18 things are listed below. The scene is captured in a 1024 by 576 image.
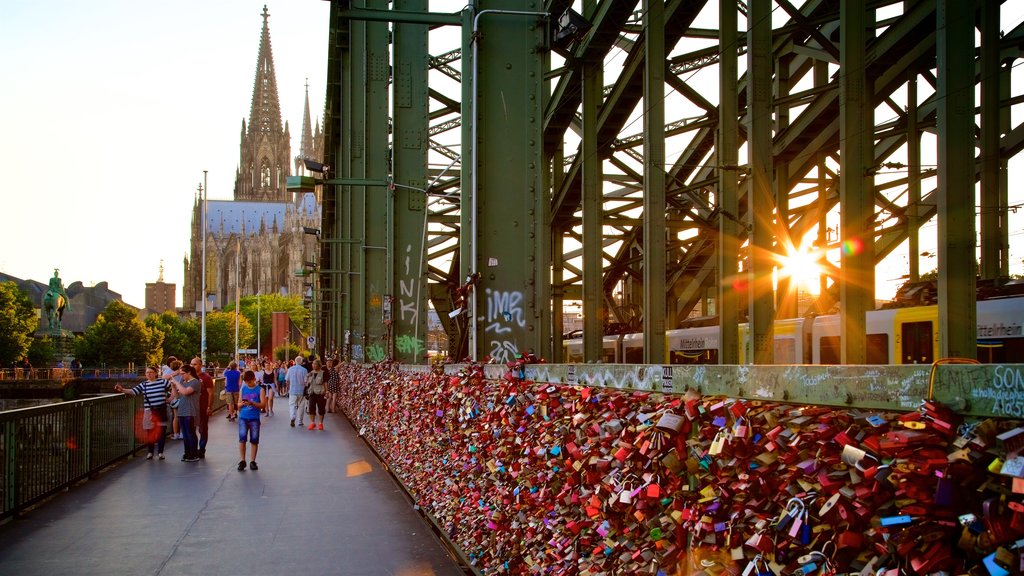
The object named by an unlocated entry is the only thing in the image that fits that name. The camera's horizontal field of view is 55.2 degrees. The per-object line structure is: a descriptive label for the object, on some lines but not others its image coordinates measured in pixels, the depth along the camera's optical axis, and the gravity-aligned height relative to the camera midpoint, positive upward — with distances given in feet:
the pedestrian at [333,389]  108.80 -6.84
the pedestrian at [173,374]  60.68 -2.74
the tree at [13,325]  285.64 +2.16
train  49.06 -0.30
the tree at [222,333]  471.66 -0.65
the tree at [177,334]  425.69 -0.97
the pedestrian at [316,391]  80.79 -4.95
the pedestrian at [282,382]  149.19 -7.73
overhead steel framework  37.96 +9.85
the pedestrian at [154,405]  57.82 -4.39
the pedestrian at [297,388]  79.51 -4.72
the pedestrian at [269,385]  93.02 -5.23
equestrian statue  302.66 +10.14
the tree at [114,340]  355.77 -2.98
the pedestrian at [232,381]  85.23 -4.37
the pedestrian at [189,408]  55.62 -4.38
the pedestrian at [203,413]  58.48 -4.96
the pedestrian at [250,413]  50.75 -4.29
